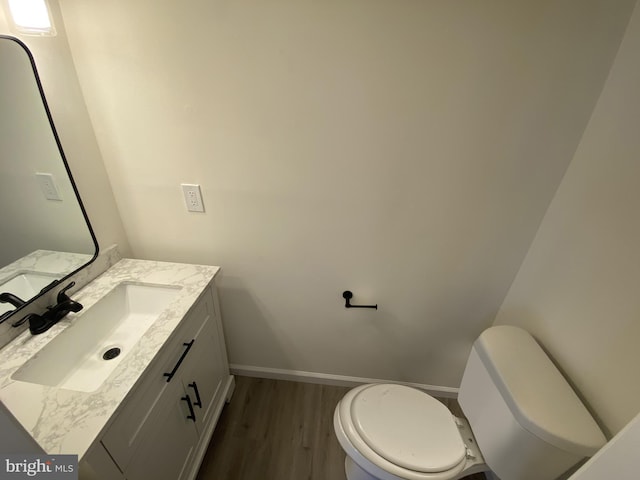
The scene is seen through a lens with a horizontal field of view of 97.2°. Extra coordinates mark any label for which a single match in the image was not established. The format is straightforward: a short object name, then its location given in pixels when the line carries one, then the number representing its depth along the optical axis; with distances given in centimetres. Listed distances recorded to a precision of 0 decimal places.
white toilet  82
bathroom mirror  89
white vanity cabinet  81
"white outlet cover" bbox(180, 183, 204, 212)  120
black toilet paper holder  136
